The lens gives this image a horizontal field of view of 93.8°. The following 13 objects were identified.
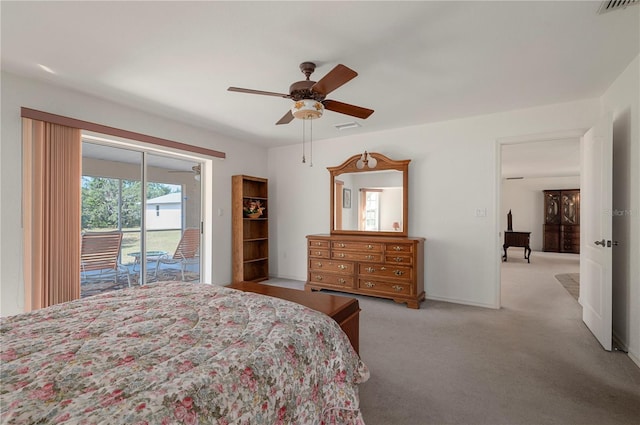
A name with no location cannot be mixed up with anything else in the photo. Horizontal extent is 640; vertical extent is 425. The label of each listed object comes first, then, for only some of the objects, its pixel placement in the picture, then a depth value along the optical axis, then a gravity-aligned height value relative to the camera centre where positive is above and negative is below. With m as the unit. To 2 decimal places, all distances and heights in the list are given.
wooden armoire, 8.59 -0.27
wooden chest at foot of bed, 1.76 -0.58
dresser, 3.74 -0.73
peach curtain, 2.66 +0.00
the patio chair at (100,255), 3.29 -0.50
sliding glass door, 3.36 -0.04
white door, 2.53 -0.15
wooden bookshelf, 4.77 -0.30
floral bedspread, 0.80 -0.49
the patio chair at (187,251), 4.24 -0.58
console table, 7.20 -0.69
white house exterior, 3.90 -0.01
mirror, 4.24 +0.24
